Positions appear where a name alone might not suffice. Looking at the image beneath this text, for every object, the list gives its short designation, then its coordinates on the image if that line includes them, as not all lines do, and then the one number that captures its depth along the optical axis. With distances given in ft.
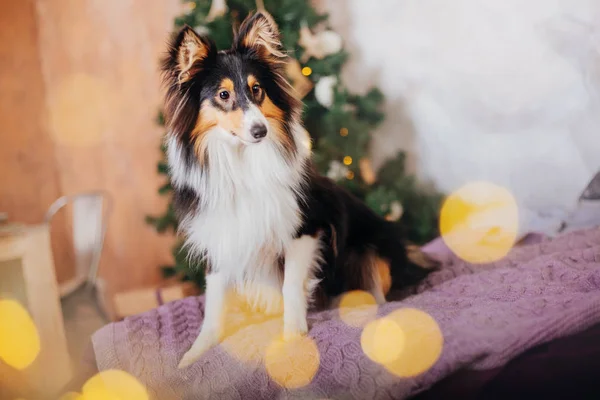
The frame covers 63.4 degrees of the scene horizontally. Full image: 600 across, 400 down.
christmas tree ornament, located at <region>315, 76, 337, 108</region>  8.95
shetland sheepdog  4.94
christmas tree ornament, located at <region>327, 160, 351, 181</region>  8.98
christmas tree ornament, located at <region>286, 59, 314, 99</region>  8.98
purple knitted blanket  3.82
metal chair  8.79
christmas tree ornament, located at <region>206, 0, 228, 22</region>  8.74
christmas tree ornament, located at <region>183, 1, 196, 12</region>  9.09
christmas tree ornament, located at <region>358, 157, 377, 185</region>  9.68
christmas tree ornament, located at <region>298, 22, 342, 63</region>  9.20
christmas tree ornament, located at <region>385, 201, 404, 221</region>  8.98
